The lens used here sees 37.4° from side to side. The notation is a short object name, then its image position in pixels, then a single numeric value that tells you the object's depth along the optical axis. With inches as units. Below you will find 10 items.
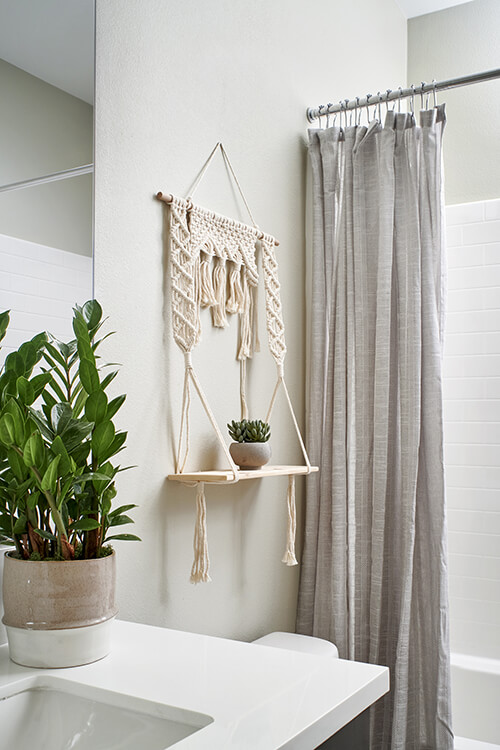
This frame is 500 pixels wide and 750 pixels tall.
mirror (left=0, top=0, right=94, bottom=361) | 47.0
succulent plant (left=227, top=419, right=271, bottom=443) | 72.3
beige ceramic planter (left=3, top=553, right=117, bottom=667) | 39.8
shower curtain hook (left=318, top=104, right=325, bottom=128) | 92.7
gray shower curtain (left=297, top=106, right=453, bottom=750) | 83.4
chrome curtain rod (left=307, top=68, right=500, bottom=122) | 87.6
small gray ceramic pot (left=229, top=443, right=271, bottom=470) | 71.2
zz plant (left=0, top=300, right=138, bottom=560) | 40.1
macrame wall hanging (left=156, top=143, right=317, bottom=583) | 65.6
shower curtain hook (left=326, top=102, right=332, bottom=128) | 92.3
